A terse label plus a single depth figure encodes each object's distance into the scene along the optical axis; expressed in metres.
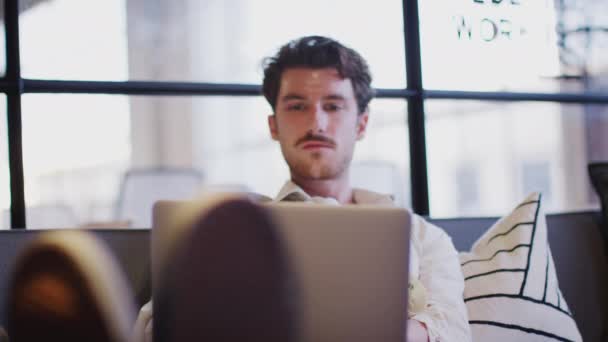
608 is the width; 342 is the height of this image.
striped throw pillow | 1.98
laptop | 1.57
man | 2.03
